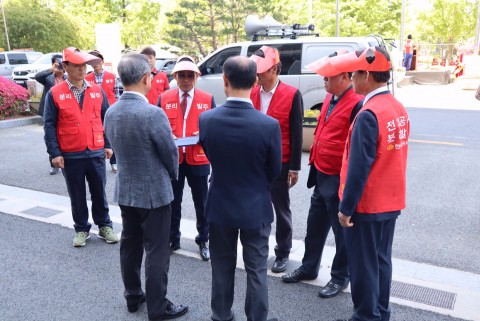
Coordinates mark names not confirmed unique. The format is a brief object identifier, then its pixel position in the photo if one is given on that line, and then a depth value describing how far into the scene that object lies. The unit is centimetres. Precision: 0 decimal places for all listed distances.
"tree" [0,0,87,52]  2850
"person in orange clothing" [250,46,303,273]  355
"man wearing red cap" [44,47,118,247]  426
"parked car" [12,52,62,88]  2041
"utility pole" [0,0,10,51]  2805
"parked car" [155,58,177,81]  1661
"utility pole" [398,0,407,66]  2290
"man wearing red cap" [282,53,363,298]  320
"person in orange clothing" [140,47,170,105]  704
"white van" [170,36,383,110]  875
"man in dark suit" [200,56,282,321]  258
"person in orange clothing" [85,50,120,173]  707
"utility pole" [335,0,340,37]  2009
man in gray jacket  293
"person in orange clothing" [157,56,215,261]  399
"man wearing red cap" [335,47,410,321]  259
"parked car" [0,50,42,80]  2281
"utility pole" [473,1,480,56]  2289
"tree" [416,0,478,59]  3256
